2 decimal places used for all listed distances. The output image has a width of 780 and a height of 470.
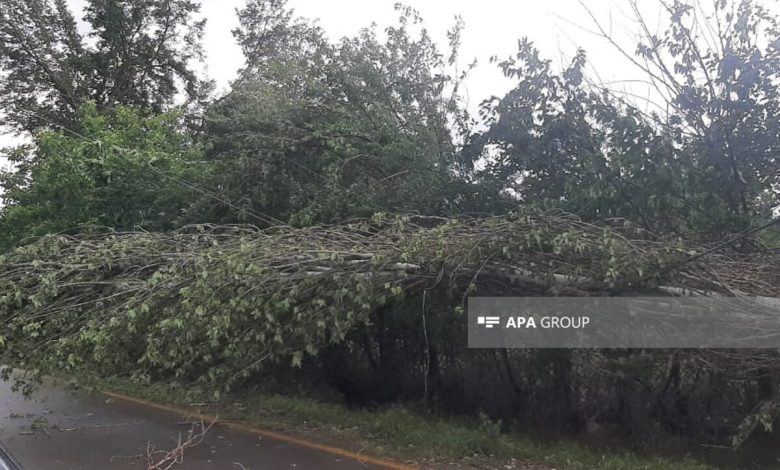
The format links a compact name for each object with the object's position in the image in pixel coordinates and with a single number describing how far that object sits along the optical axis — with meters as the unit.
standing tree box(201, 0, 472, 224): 9.08
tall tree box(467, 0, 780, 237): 6.99
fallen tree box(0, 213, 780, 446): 5.88
